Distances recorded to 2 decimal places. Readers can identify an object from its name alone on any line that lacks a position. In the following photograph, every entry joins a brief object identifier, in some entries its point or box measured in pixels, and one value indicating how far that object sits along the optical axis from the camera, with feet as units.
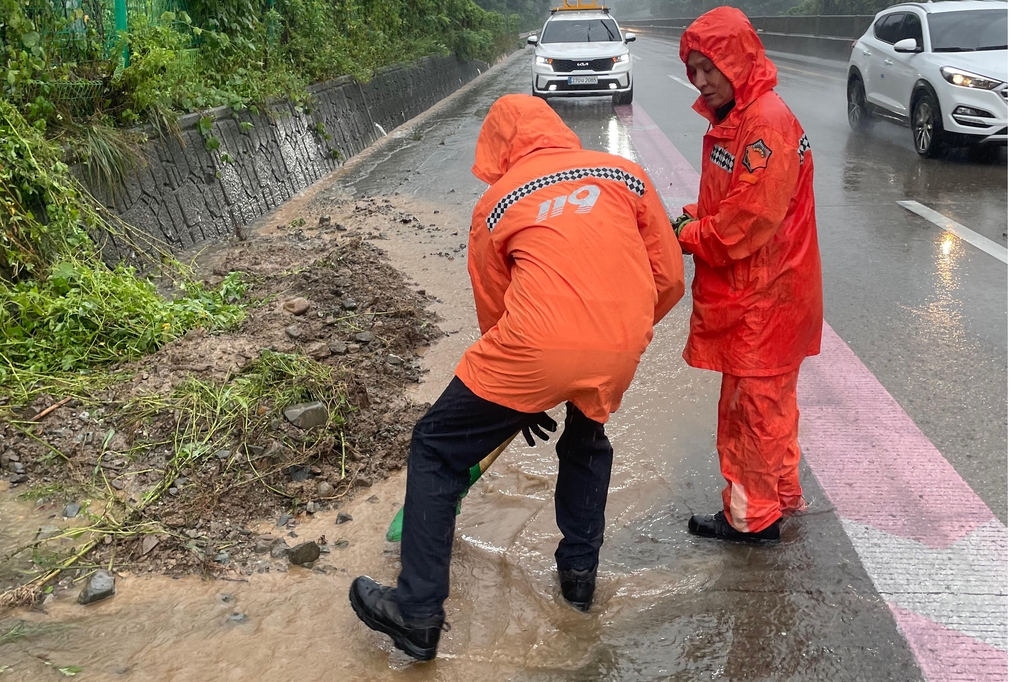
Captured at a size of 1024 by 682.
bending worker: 8.00
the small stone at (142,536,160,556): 10.70
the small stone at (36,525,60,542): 11.02
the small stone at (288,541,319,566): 10.66
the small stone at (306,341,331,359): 15.11
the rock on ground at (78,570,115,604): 9.89
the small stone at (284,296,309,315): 17.13
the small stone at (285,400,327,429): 12.76
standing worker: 9.34
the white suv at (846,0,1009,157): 31.30
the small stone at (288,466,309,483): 12.27
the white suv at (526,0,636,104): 52.80
